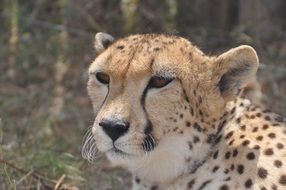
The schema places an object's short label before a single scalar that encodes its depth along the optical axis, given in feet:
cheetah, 20.97
